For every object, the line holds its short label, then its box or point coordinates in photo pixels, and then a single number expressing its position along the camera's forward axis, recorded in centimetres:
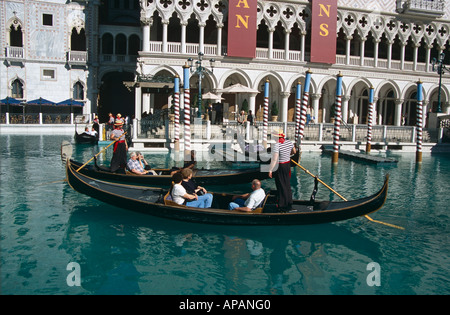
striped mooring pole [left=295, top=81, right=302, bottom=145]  1839
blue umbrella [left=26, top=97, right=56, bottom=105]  2656
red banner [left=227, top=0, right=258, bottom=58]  2339
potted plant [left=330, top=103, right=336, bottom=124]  2570
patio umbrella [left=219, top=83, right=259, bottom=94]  2117
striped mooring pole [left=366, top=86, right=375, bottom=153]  1983
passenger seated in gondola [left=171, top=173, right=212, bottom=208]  762
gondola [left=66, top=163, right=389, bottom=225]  726
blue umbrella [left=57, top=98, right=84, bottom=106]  2702
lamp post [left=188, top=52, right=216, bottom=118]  1933
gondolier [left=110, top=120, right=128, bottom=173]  1056
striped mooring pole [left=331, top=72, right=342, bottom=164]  1639
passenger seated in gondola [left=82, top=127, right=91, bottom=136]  2029
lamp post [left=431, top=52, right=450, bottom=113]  2292
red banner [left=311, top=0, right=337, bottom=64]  2448
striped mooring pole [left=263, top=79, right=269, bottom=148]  1859
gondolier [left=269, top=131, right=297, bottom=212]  773
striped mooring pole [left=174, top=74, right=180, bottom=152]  1734
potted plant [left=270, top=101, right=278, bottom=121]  2455
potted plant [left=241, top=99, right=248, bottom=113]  2400
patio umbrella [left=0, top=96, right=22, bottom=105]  2609
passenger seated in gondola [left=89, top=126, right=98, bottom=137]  2044
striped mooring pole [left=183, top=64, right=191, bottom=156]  1545
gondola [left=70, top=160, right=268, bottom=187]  1034
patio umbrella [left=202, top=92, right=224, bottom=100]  2085
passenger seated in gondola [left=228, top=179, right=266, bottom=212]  737
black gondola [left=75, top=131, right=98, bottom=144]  2036
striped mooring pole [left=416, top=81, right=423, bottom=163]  1767
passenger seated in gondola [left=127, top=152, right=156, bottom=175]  1059
